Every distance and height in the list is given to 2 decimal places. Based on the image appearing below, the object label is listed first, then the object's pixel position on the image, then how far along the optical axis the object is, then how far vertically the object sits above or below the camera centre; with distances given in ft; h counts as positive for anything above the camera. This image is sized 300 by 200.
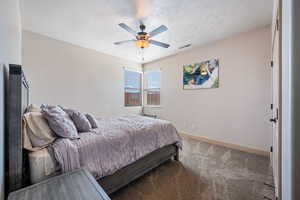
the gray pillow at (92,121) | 6.64 -1.16
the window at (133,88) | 16.37 +1.43
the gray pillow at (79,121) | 5.88 -1.01
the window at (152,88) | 16.38 +1.45
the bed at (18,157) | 3.25 -1.69
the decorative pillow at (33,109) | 5.66 -0.45
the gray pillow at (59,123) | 4.66 -0.90
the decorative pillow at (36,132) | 4.11 -1.12
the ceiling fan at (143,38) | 8.19 +3.96
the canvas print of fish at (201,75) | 11.21 +2.22
